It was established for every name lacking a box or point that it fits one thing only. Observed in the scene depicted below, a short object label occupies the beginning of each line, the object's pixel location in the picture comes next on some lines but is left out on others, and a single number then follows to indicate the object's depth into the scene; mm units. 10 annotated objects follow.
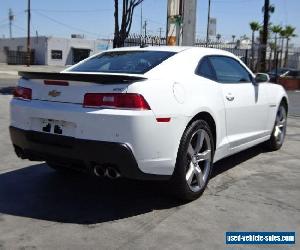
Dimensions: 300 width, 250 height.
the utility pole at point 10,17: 99288
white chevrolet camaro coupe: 4000
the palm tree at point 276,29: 55125
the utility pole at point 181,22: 14219
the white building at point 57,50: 58219
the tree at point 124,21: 17484
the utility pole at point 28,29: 48250
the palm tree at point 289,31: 54719
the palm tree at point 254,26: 55125
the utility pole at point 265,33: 23984
